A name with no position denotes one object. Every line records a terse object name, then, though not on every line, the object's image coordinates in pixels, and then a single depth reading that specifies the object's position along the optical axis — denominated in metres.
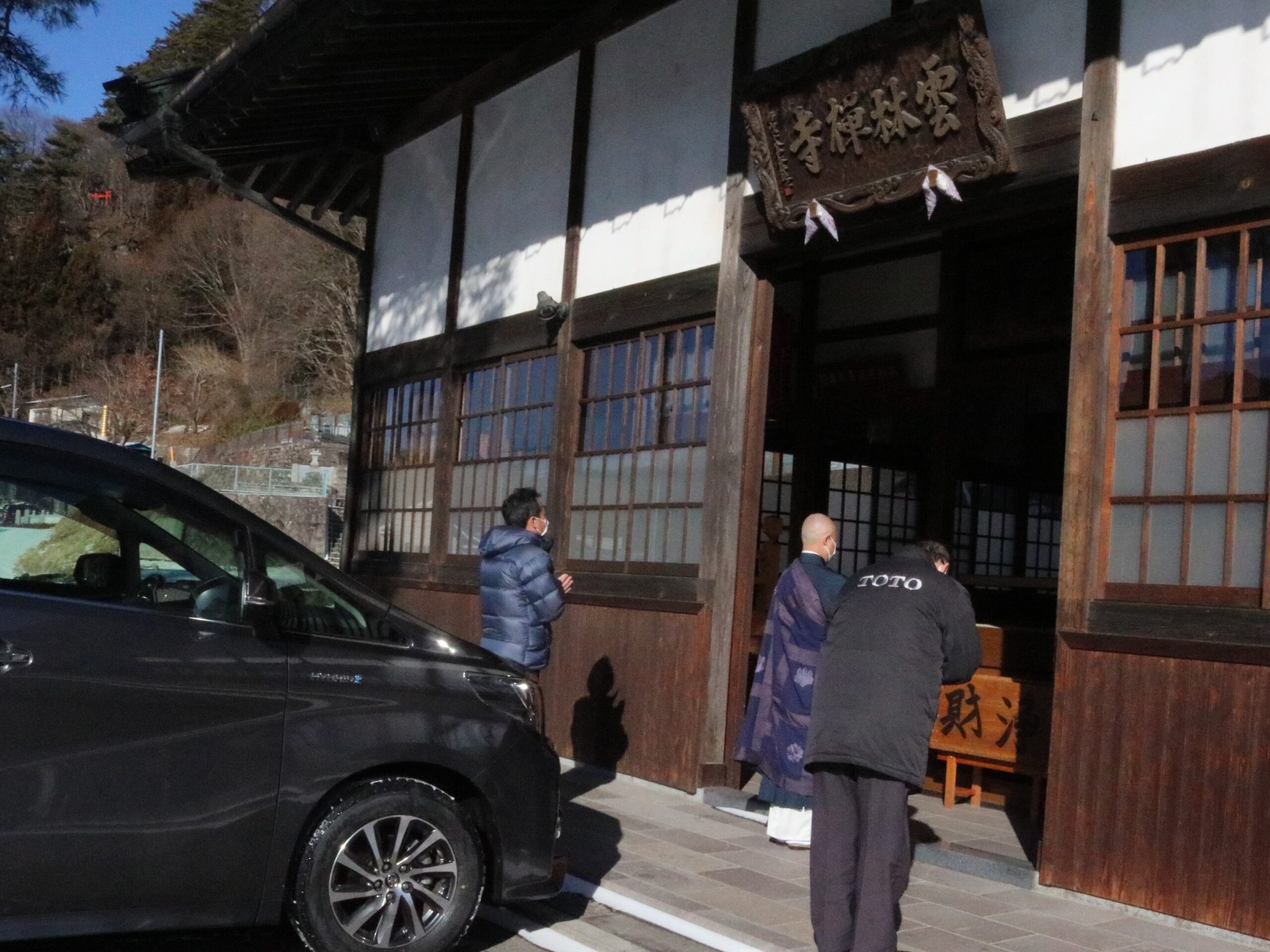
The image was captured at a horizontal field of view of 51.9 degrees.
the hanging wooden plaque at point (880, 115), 6.38
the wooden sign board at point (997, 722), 7.42
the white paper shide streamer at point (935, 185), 6.54
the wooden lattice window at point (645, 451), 8.56
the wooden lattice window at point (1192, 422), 5.33
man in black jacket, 4.41
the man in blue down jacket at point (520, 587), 7.06
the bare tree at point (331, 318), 45.62
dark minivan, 3.96
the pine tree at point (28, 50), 12.56
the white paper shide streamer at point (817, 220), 7.28
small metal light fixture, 9.77
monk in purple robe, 6.57
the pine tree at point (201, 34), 50.19
